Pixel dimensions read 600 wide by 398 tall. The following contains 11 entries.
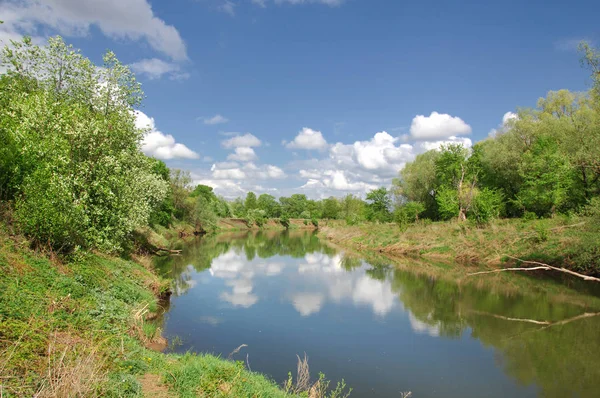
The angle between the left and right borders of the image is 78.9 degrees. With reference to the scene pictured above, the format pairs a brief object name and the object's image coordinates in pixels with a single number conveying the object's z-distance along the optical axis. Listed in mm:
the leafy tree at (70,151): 11531
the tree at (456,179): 46156
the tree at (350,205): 96100
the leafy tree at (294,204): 133875
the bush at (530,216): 34250
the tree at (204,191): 103312
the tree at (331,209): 107862
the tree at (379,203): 64875
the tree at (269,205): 133412
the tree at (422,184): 55312
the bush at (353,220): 63522
